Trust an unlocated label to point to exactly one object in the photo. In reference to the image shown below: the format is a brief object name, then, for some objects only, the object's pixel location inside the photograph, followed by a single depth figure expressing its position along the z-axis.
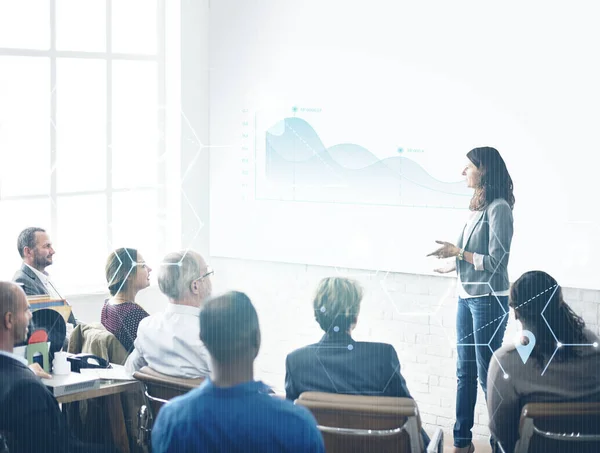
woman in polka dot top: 3.61
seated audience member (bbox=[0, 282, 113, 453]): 2.45
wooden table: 3.14
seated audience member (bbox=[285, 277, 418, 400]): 2.66
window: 4.70
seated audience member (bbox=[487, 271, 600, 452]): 2.63
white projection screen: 4.17
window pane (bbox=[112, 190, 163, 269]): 5.28
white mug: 3.14
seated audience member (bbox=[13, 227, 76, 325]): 4.21
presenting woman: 3.94
